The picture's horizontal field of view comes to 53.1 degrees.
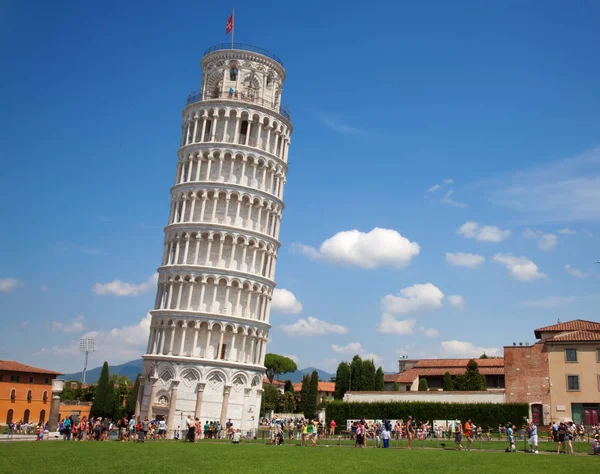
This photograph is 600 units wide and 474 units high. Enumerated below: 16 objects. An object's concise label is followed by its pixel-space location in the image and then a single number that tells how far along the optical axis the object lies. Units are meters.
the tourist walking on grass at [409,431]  35.22
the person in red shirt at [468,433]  35.28
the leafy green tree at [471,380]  75.38
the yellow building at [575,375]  54.72
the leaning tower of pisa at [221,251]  58.44
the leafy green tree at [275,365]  125.69
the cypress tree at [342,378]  92.00
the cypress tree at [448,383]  79.94
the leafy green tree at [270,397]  101.21
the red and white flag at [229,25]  66.50
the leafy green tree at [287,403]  105.75
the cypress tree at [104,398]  81.50
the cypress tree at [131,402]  78.16
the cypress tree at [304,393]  98.69
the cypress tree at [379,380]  90.12
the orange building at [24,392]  82.81
